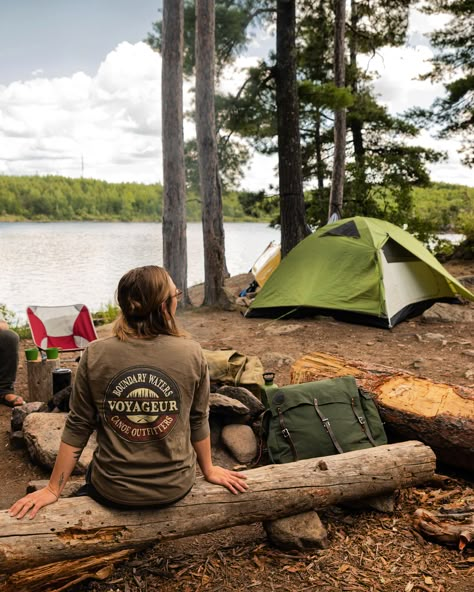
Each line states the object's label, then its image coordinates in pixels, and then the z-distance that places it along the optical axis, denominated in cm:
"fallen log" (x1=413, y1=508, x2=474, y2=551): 278
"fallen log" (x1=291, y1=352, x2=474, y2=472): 350
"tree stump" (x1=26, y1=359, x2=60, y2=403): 515
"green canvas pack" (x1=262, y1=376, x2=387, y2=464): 344
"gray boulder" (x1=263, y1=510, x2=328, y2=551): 280
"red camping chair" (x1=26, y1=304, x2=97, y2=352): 663
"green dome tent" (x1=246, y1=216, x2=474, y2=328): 796
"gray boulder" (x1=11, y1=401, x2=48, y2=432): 449
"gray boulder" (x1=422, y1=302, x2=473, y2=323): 824
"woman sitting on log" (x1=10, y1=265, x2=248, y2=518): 235
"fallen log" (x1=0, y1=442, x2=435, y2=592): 235
